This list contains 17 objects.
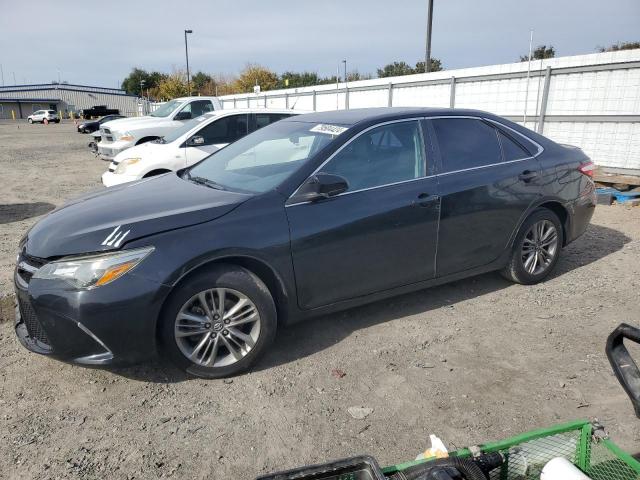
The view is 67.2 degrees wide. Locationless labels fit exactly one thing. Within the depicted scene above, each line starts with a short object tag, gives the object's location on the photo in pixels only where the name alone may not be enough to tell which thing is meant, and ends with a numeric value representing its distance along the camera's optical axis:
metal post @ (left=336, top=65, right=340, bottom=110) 17.20
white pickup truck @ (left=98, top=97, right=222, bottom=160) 11.39
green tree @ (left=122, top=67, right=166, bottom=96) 81.49
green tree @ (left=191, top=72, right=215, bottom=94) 70.12
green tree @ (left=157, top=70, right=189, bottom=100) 65.62
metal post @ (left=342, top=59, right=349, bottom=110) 16.53
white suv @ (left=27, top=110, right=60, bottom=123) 53.38
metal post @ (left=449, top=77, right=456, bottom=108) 12.08
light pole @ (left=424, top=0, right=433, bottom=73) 20.75
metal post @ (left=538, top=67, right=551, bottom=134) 9.90
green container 1.75
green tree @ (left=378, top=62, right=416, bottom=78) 54.95
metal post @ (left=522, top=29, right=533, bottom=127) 10.30
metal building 73.38
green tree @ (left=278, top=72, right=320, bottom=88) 63.50
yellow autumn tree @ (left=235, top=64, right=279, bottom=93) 61.06
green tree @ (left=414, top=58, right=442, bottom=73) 48.31
